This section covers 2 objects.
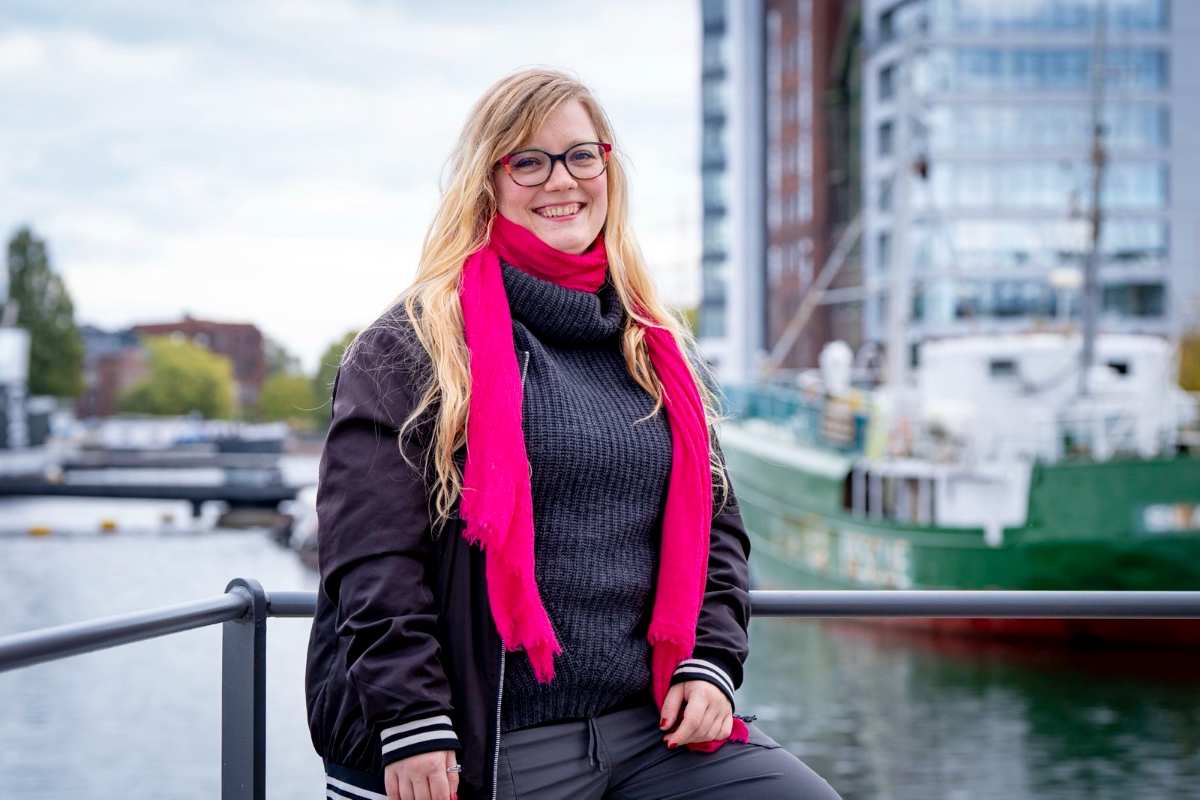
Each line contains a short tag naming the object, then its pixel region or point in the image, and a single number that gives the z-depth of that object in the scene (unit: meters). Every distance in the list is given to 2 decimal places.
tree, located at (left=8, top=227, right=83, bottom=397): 76.94
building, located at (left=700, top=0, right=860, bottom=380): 50.41
